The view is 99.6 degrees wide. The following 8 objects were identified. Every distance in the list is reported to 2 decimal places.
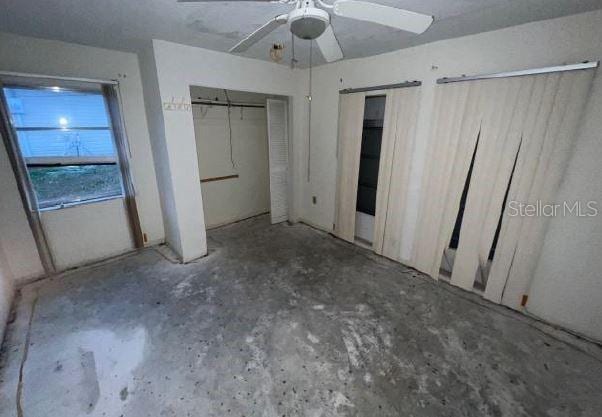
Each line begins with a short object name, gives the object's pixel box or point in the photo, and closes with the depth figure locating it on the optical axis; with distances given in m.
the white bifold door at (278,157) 3.95
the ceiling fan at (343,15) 1.16
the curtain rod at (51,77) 2.33
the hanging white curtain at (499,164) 1.94
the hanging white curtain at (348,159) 3.19
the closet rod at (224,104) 3.66
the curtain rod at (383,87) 2.63
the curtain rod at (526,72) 1.77
